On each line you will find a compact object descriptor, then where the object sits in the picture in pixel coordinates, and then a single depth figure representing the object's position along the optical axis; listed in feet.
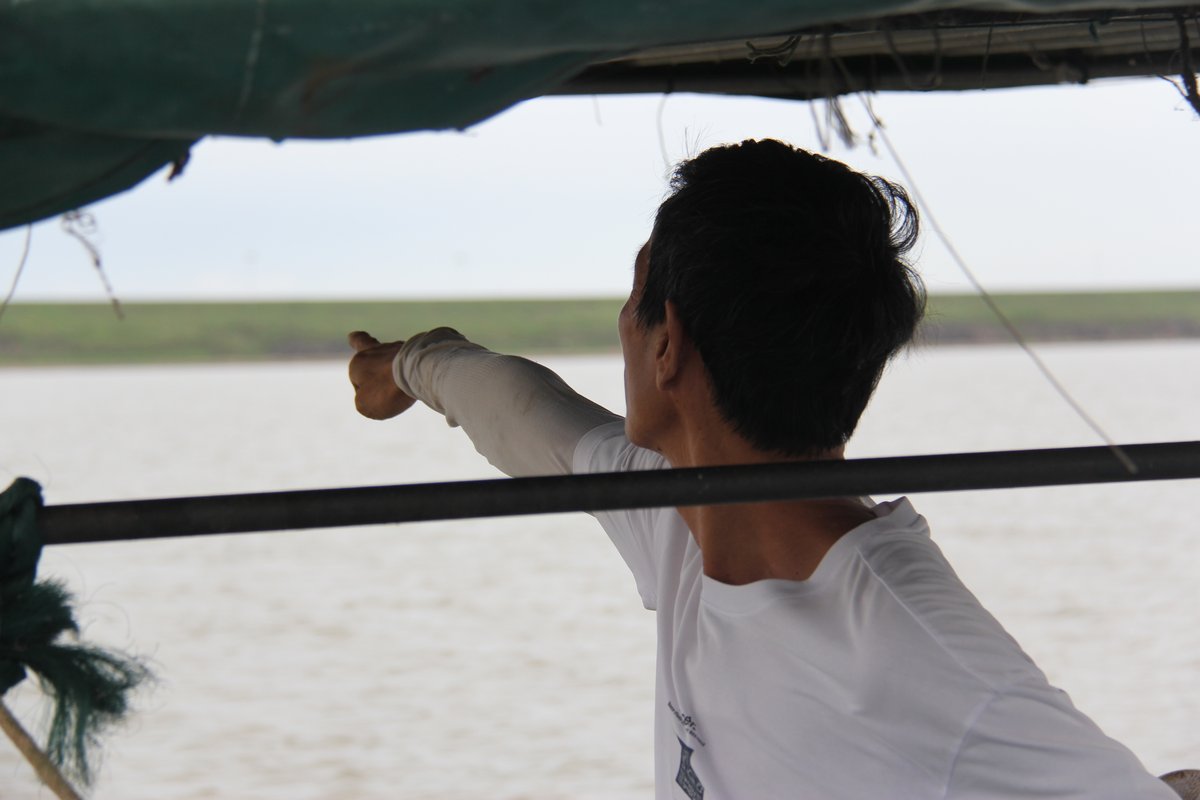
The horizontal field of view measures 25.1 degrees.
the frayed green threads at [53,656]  5.33
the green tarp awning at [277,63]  4.98
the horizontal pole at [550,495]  5.37
